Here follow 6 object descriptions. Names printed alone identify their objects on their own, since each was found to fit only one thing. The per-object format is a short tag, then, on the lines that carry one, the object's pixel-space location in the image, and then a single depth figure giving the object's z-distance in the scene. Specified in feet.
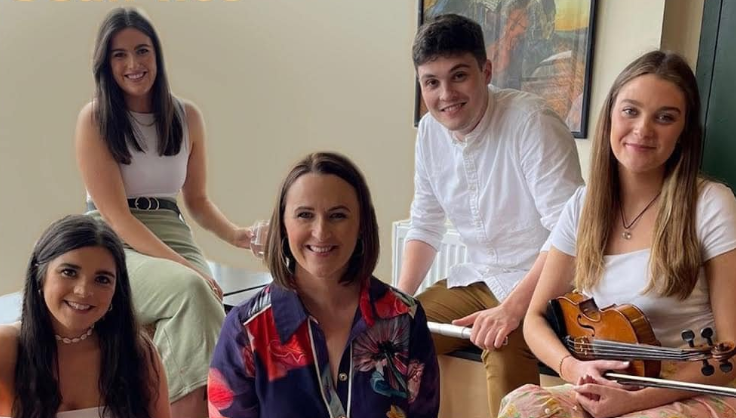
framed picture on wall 7.63
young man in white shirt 5.20
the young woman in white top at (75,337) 4.19
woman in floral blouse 3.91
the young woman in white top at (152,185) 5.74
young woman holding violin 4.03
